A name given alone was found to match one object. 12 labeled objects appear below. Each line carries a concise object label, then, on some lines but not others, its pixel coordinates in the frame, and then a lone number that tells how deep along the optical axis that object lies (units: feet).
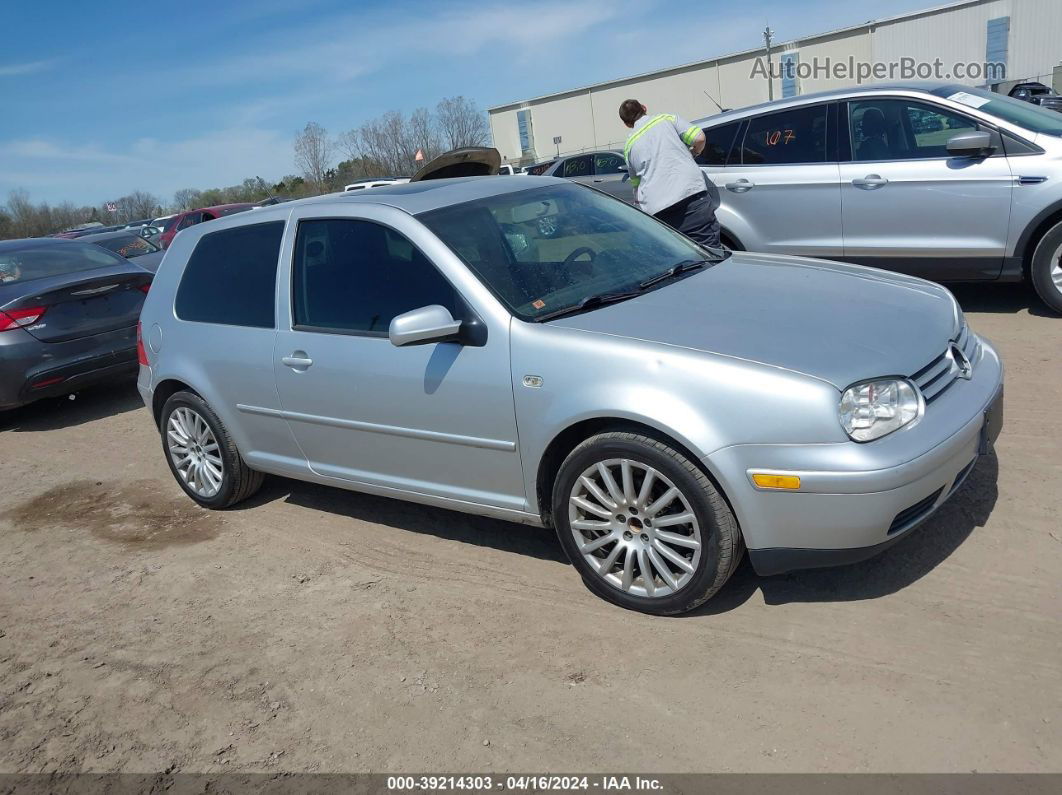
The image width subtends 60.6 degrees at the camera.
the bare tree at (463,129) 179.01
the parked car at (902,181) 20.67
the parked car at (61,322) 24.77
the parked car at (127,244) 48.57
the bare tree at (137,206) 222.89
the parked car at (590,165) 58.59
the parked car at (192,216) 63.52
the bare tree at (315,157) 165.78
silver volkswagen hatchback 10.32
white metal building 146.30
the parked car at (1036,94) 77.81
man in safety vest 22.62
